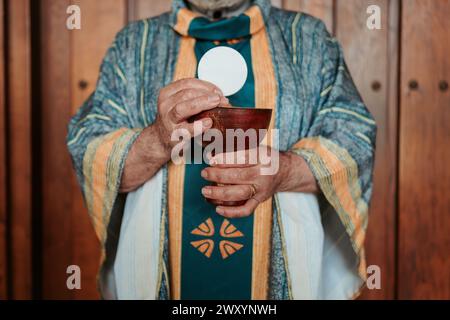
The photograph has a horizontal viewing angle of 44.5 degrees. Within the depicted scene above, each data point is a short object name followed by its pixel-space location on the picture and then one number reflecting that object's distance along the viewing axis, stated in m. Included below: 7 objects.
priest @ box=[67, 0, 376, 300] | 1.00
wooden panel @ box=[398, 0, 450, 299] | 1.55
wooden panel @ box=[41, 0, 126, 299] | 1.58
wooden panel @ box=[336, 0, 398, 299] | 1.56
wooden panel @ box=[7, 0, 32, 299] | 1.49
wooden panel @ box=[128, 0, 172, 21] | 1.56
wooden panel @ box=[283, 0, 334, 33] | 1.55
